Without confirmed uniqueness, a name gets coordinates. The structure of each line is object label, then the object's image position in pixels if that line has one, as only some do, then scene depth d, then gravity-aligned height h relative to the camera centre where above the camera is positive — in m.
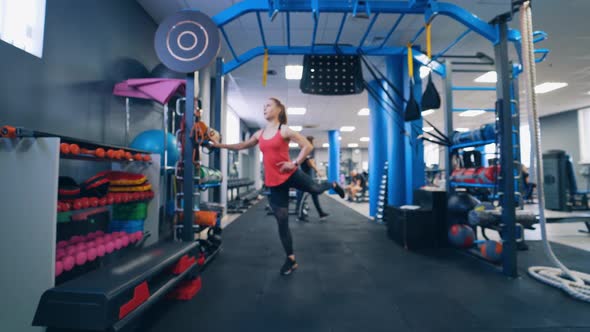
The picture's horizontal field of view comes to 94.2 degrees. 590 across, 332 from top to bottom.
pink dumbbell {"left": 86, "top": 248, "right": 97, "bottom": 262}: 1.56 -0.43
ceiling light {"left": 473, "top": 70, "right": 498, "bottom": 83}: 5.86 +2.19
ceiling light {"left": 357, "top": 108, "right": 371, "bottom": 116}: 8.50 +2.12
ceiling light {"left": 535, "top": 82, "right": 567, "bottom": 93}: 6.42 +2.19
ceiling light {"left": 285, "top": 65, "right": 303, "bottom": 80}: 5.20 +2.09
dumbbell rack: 1.16 -0.19
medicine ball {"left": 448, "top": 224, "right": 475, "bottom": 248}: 2.73 -0.59
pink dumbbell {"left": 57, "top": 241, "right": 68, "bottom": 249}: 1.60 -0.39
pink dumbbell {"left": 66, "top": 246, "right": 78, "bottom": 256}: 1.48 -0.40
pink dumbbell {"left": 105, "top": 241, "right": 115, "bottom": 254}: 1.71 -0.43
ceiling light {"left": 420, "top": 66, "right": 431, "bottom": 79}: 4.96 +1.99
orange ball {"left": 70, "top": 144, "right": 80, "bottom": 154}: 1.38 +0.15
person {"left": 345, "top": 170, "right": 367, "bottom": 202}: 8.16 -0.24
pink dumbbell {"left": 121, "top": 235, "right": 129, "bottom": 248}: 1.87 -0.42
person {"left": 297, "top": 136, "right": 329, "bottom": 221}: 4.10 -0.31
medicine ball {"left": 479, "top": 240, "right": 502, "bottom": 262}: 2.28 -0.62
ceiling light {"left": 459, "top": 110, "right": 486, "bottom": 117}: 9.29 +2.17
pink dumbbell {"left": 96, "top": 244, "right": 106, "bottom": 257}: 1.63 -0.43
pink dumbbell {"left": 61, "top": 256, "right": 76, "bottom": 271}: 1.38 -0.43
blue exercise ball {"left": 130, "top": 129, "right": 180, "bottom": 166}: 2.66 +0.34
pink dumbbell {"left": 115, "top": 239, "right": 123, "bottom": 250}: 1.80 -0.43
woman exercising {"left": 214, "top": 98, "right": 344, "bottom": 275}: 2.07 +0.10
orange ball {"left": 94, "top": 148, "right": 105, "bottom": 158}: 1.60 +0.15
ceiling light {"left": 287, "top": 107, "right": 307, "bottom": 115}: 8.30 +2.11
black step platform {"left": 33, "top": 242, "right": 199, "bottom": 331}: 1.01 -0.47
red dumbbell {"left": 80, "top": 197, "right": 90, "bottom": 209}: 1.61 -0.14
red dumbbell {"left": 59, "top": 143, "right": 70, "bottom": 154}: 1.34 +0.15
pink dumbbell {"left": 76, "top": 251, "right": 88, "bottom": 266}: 1.47 -0.43
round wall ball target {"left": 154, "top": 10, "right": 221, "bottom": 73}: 1.89 +0.95
